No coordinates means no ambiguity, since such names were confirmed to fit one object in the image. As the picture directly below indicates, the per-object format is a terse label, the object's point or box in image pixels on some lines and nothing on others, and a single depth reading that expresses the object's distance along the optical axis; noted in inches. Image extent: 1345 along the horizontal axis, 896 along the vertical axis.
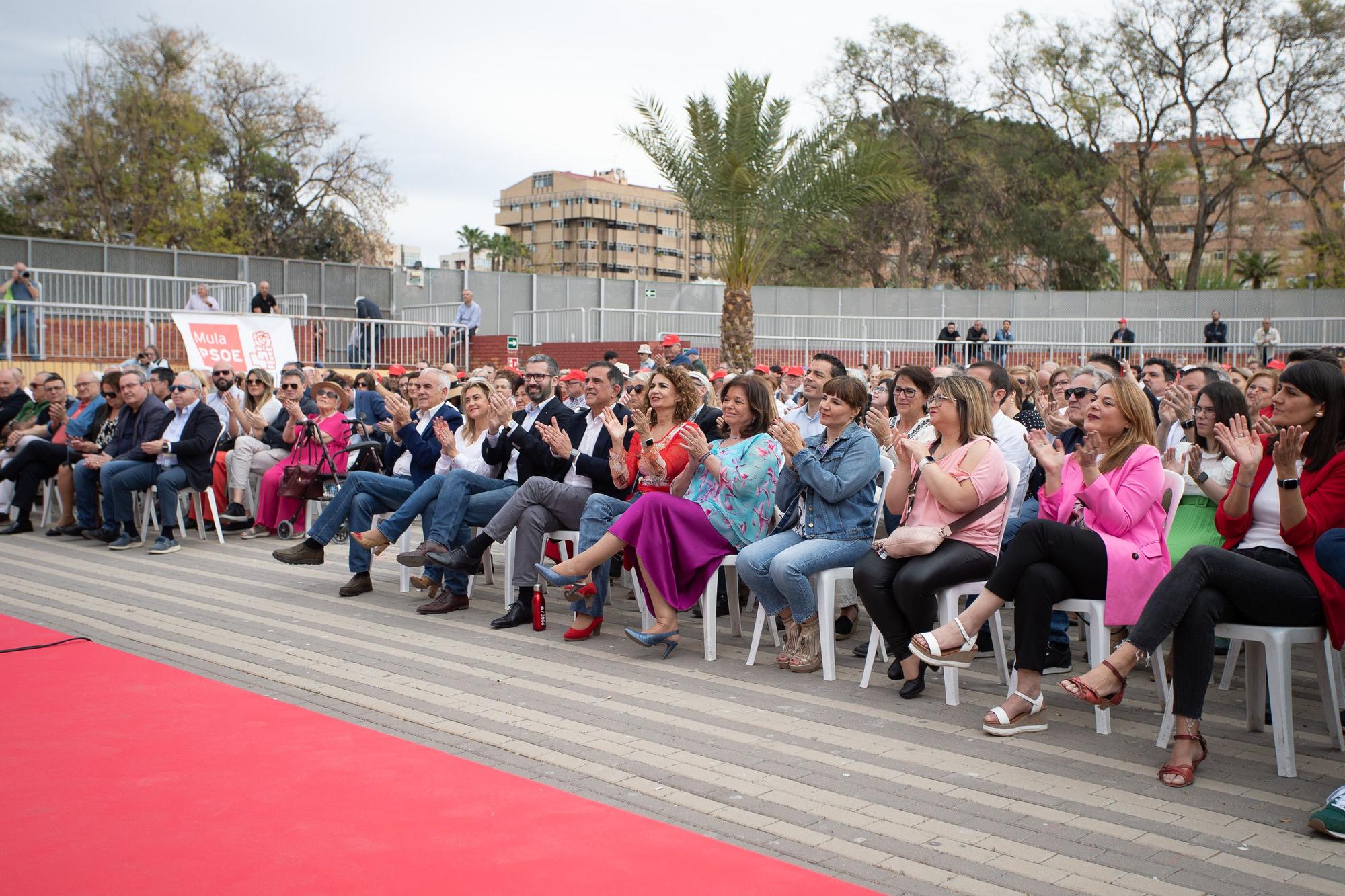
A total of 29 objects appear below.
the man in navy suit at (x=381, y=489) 331.9
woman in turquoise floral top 257.0
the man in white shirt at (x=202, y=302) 764.0
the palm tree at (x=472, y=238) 3698.3
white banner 600.7
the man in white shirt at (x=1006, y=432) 262.7
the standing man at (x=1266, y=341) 938.7
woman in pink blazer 198.2
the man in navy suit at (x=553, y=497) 288.7
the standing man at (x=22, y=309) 641.0
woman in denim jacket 240.7
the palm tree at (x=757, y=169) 756.0
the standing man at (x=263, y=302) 778.2
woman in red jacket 177.2
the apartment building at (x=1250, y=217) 1598.2
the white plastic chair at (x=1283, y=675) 176.7
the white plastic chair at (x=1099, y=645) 200.1
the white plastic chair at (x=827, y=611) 240.5
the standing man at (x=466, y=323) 851.4
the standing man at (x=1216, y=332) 997.2
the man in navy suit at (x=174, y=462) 404.2
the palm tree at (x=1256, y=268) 2178.9
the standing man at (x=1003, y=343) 951.6
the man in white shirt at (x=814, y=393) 281.4
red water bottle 283.9
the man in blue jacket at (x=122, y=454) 414.9
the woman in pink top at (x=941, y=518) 219.3
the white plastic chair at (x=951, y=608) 219.8
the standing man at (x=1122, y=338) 973.2
